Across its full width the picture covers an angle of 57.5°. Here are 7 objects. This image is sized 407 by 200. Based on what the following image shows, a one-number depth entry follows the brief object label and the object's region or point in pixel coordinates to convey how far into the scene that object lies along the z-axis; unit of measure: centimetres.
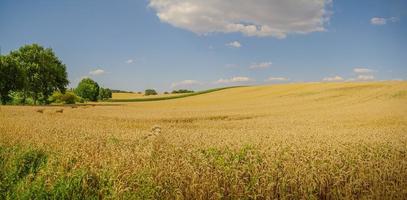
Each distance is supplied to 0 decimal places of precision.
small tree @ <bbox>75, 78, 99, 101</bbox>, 9358
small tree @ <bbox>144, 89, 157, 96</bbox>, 13938
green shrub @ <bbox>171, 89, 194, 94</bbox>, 12401
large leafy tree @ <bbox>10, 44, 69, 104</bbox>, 5522
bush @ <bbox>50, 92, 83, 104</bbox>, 7115
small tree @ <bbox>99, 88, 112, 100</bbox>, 11196
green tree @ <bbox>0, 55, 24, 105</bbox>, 4981
